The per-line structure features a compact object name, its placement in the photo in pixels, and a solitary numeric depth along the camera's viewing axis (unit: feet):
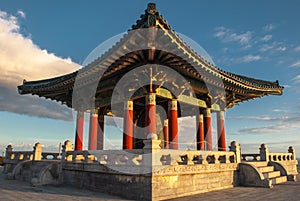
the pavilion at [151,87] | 34.35
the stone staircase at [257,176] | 40.55
